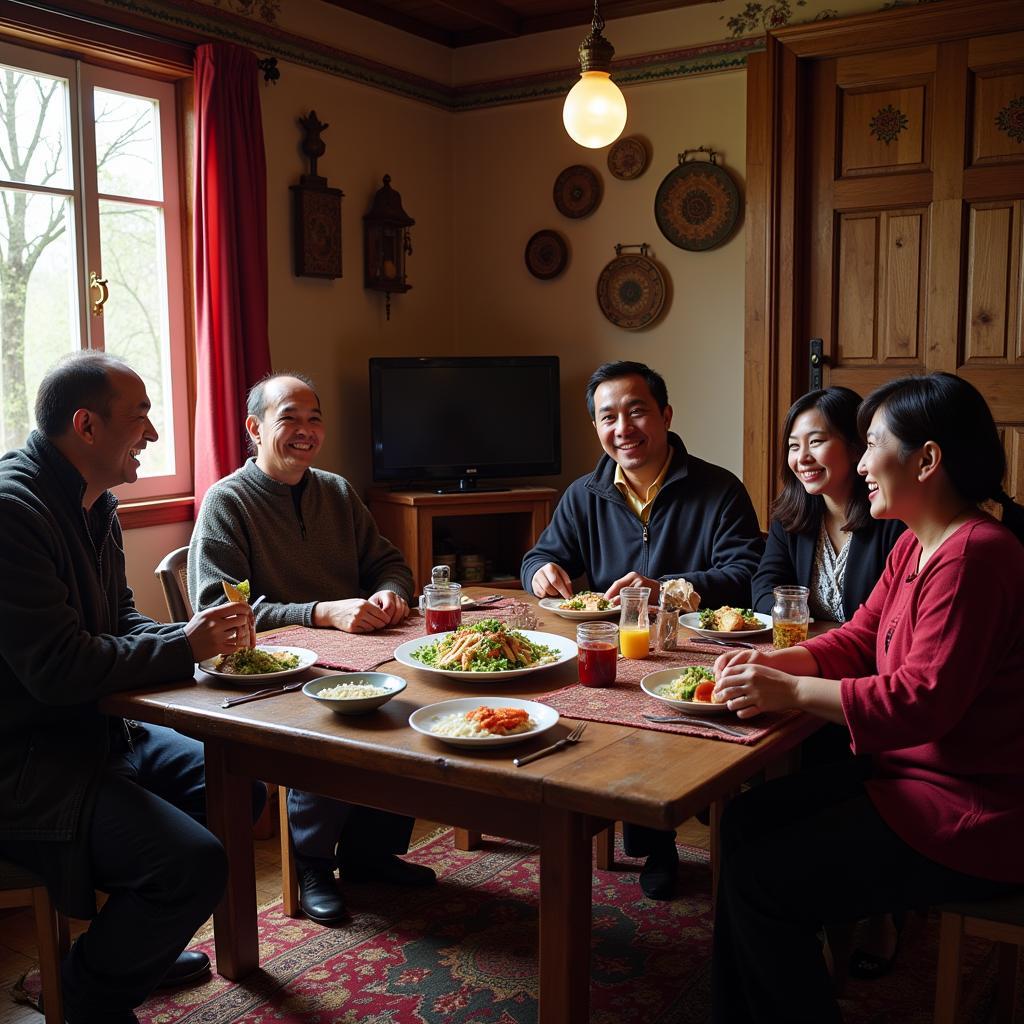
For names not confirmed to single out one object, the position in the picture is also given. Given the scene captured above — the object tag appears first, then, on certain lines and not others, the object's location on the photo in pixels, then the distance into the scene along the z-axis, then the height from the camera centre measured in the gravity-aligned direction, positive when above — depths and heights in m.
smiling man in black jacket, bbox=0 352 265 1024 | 1.86 -0.57
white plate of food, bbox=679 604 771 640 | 2.29 -0.50
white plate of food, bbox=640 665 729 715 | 1.76 -0.51
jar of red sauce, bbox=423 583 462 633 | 2.35 -0.47
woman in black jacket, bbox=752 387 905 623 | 2.48 -0.32
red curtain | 3.85 +0.45
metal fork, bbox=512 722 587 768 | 1.57 -0.53
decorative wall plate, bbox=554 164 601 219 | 4.84 +0.84
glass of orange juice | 2.17 -0.46
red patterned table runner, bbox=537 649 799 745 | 1.70 -0.53
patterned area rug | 2.18 -1.22
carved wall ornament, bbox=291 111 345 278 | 4.40 +0.67
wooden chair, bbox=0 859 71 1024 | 1.84 -0.87
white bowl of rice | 1.77 -0.50
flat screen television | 4.62 -0.14
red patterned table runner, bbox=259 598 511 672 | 2.17 -0.53
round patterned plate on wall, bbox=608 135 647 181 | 4.68 +0.95
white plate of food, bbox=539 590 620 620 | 2.45 -0.50
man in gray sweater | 2.55 -0.42
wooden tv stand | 4.49 -0.58
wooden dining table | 1.50 -0.54
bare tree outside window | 3.49 +0.50
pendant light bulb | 2.67 +0.68
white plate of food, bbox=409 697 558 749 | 1.63 -0.51
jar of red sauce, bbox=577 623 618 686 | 1.95 -0.47
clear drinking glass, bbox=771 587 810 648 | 2.11 -0.44
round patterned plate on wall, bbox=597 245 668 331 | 4.71 +0.40
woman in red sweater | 1.63 -0.52
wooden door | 3.90 +0.63
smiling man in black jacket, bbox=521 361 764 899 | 2.79 -0.34
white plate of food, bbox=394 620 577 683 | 2.00 -0.50
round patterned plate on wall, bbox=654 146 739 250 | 4.48 +0.72
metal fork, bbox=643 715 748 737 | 1.69 -0.52
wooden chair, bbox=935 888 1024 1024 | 1.64 -0.81
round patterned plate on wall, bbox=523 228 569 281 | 4.97 +0.58
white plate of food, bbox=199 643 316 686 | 2.00 -0.51
